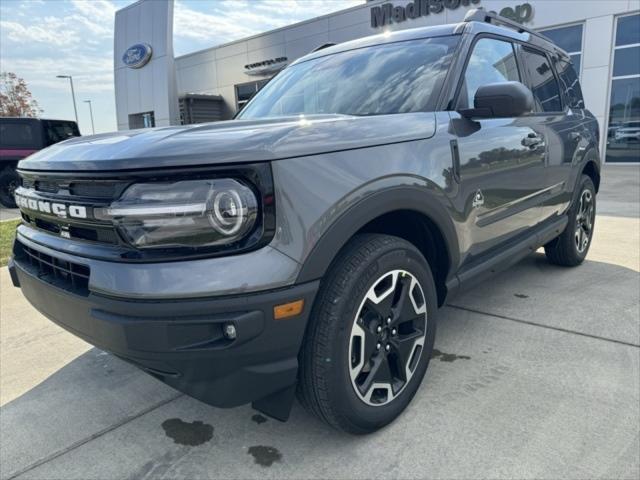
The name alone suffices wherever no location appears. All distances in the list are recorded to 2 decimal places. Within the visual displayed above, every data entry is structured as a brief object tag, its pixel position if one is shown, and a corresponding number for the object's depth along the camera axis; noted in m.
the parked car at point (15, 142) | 11.31
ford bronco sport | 1.57
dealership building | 13.43
